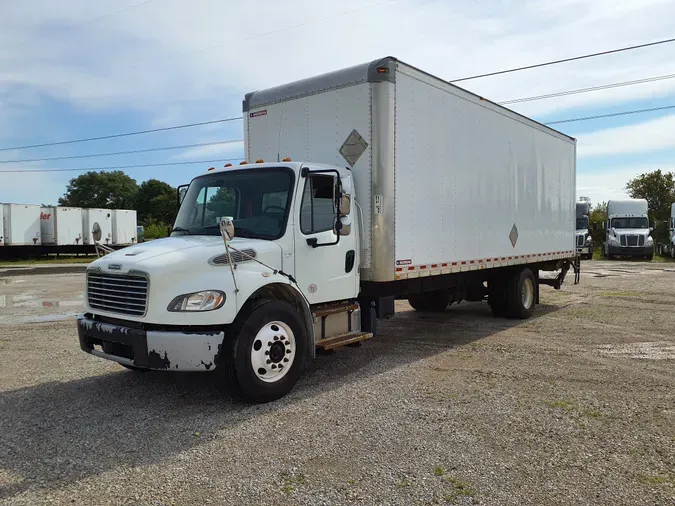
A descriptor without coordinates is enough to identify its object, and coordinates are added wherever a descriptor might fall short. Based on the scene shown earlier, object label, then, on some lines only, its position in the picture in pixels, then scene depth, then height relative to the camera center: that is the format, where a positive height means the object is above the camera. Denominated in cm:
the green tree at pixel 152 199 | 6750 +503
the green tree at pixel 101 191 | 8180 +724
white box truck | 508 +2
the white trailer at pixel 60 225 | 3194 +80
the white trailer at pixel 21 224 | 3008 +83
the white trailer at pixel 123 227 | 3538 +71
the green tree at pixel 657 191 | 4656 +361
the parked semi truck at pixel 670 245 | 3153 -79
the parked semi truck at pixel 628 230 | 2997 +12
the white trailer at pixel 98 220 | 3369 +108
